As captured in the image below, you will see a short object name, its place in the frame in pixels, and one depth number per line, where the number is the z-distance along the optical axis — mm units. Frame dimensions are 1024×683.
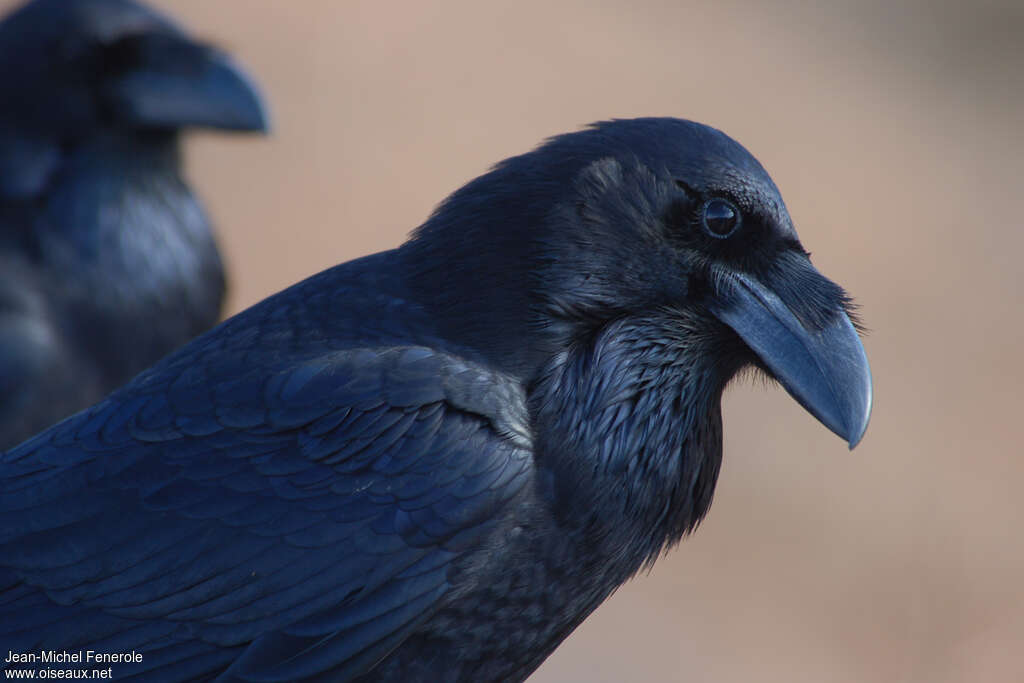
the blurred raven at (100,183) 9953
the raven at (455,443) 5398
